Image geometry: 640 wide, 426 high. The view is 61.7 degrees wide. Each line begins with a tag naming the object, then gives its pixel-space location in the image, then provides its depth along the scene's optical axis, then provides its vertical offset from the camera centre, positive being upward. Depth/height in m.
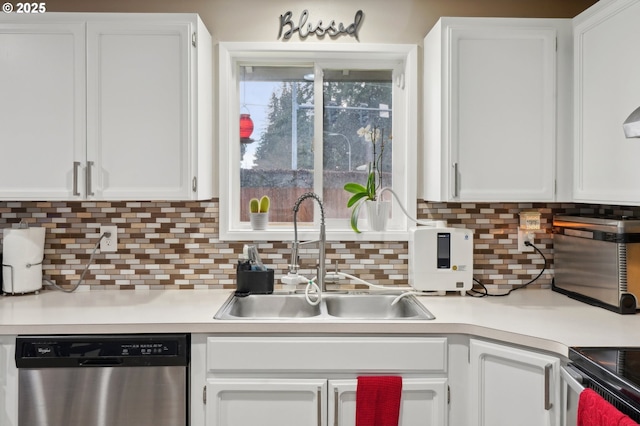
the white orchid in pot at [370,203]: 2.61 +0.04
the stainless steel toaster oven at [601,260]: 2.09 -0.21
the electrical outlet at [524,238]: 2.65 -0.14
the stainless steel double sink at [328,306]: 2.43 -0.44
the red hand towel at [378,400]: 1.96 -0.70
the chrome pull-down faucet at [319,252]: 2.47 -0.20
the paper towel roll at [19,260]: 2.38 -0.22
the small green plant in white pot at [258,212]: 2.63 -0.01
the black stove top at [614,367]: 1.38 -0.44
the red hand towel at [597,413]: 1.34 -0.53
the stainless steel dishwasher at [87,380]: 1.95 -0.62
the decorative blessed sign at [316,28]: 2.60 +0.89
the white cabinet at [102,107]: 2.24 +0.43
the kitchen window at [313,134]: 2.72 +0.39
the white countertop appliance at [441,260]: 2.46 -0.23
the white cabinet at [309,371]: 1.98 -0.61
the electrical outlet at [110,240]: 2.60 -0.14
